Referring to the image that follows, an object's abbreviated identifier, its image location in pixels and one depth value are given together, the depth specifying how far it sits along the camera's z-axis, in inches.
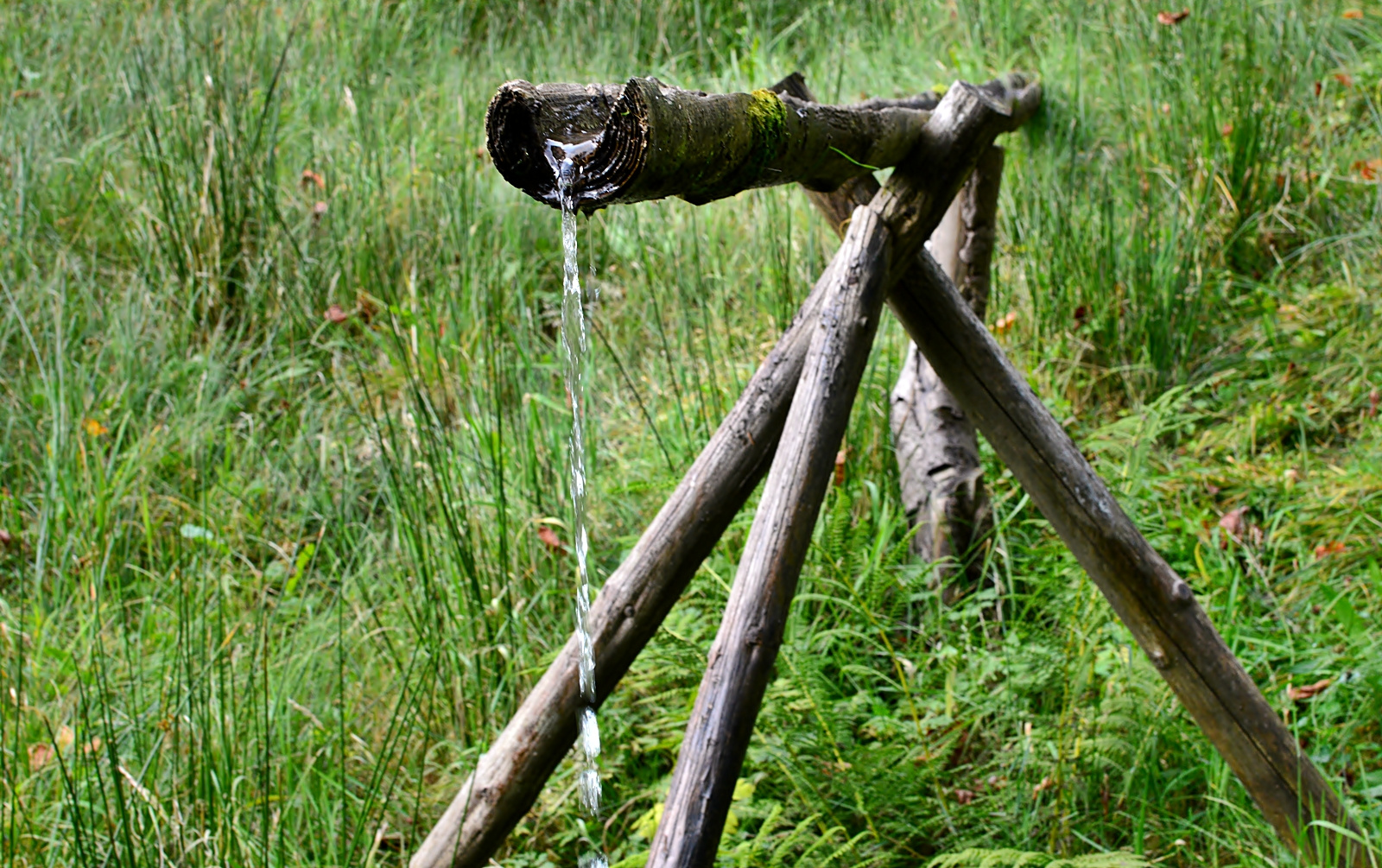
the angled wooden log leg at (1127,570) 82.6
